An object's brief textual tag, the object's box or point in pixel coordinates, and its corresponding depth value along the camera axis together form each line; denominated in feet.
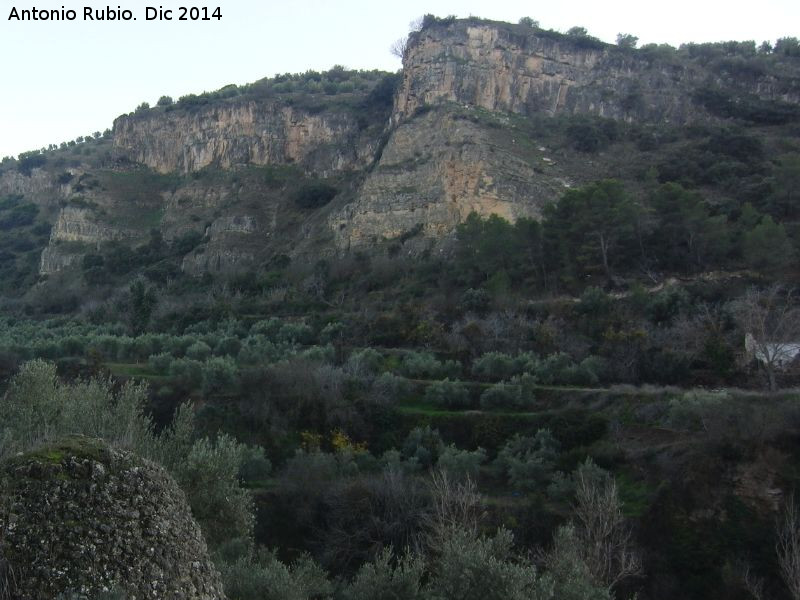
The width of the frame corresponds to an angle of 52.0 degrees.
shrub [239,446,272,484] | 75.68
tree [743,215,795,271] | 107.34
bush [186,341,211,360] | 110.52
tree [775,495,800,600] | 49.21
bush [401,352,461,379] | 100.58
